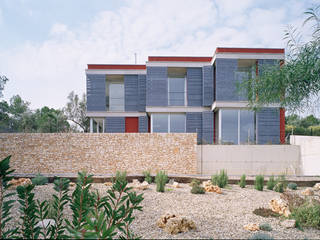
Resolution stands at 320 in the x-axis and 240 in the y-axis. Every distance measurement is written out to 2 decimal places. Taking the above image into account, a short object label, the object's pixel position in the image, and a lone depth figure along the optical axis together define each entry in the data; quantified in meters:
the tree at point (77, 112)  25.11
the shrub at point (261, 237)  3.78
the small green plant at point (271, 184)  8.67
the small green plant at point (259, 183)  8.37
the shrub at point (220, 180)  8.72
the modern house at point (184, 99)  15.25
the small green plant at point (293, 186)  8.71
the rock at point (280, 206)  5.29
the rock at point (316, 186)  8.55
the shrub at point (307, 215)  4.63
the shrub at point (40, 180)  8.47
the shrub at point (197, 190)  7.60
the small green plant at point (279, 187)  8.29
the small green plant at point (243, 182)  8.81
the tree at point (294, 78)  5.25
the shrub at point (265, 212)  5.40
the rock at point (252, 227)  4.43
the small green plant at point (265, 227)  4.45
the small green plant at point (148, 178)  9.30
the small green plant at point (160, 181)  7.80
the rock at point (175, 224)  4.23
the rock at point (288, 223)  4.60
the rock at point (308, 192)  7.66
